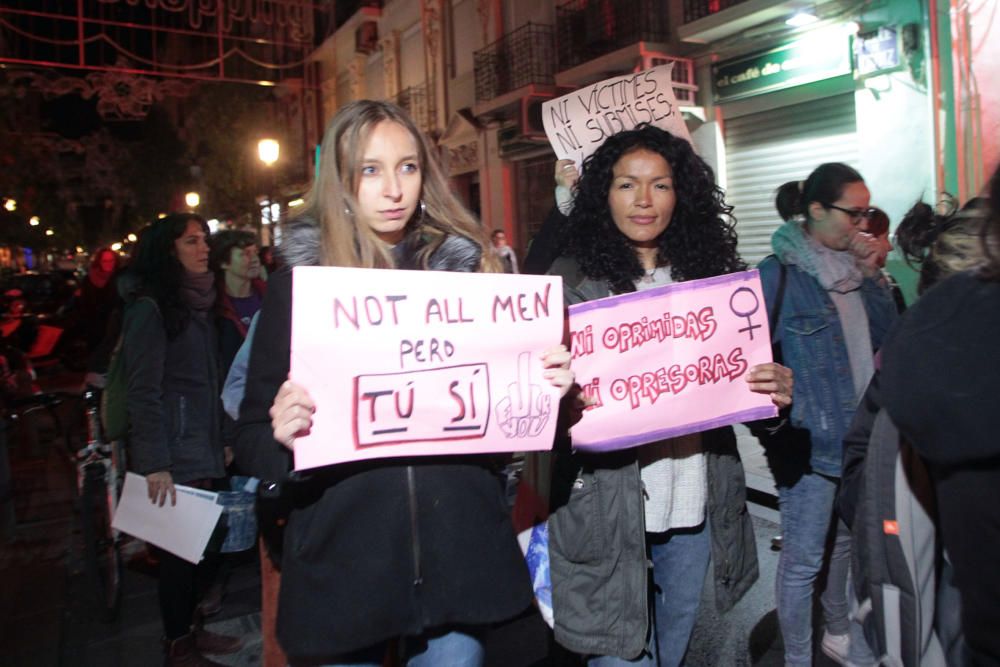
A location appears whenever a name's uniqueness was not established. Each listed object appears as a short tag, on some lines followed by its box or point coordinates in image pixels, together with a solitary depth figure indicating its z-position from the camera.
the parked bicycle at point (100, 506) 4.50
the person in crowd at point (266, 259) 12.15
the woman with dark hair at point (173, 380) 3.53
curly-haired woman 2.38
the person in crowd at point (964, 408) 1.33
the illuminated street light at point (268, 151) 15.27
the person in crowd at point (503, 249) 8.93
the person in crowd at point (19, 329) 13.95
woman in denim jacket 3.05
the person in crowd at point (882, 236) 3.39
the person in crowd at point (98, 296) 7.75
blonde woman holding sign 1.84
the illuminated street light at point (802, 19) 11.30
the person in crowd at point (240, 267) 5.00
